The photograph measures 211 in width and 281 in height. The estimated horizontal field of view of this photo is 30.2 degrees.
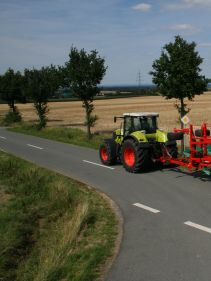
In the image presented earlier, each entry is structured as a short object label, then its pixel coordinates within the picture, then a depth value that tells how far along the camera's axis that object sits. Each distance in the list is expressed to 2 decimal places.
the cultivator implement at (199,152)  10.81
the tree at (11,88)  40.37
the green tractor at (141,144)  12.87
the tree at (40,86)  31.64
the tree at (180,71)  16.92
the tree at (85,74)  22.67
